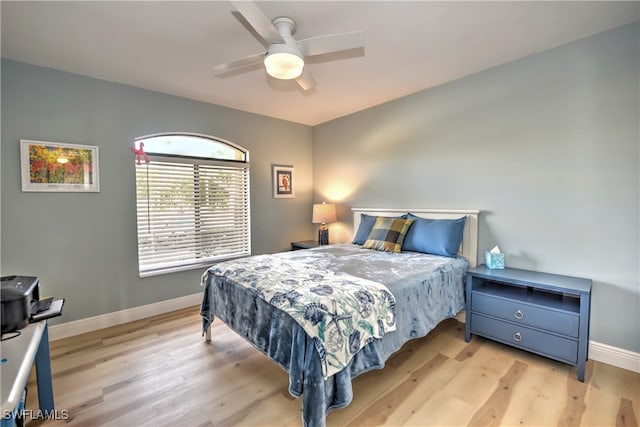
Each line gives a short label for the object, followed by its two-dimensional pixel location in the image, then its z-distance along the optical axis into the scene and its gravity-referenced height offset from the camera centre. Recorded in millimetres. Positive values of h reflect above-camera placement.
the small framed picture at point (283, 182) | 4289 +252
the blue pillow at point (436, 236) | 2834 -387
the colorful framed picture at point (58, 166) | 2537 +298
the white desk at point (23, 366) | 921 -638
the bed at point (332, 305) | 1514 -696
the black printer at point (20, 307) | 1283 -517
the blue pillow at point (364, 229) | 3521 -382
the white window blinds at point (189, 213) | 3225 -176
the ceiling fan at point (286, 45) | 1665 +967
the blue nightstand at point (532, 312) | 2014 -869
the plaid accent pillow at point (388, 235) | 3084 -399
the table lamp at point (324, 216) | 4207 -255
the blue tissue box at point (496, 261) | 2619 -567
